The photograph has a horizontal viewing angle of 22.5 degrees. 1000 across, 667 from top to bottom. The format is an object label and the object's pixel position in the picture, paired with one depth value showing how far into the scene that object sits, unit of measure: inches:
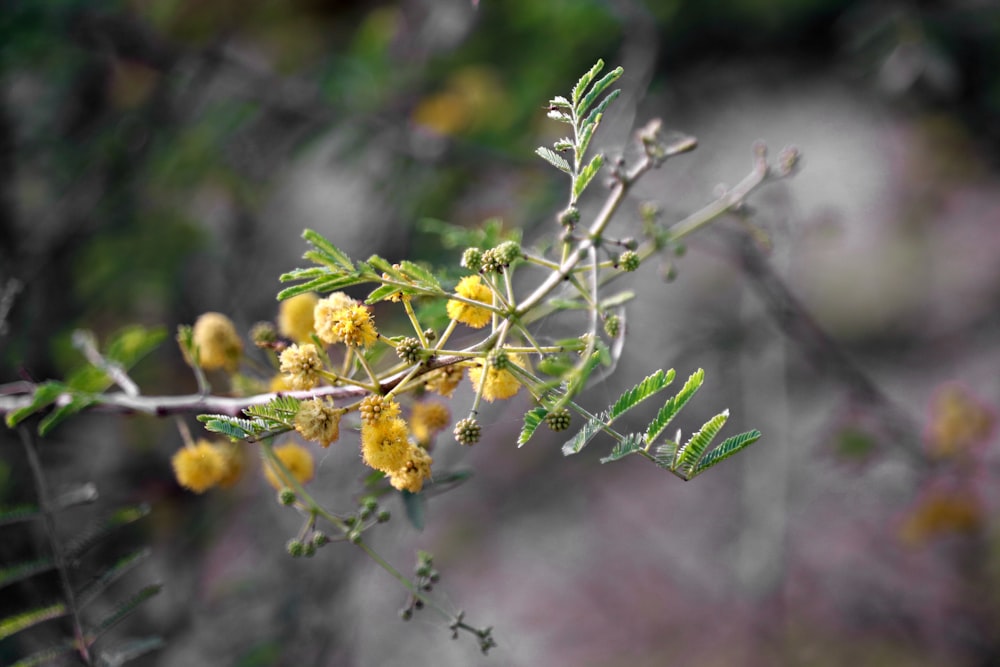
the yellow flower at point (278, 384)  23.4
